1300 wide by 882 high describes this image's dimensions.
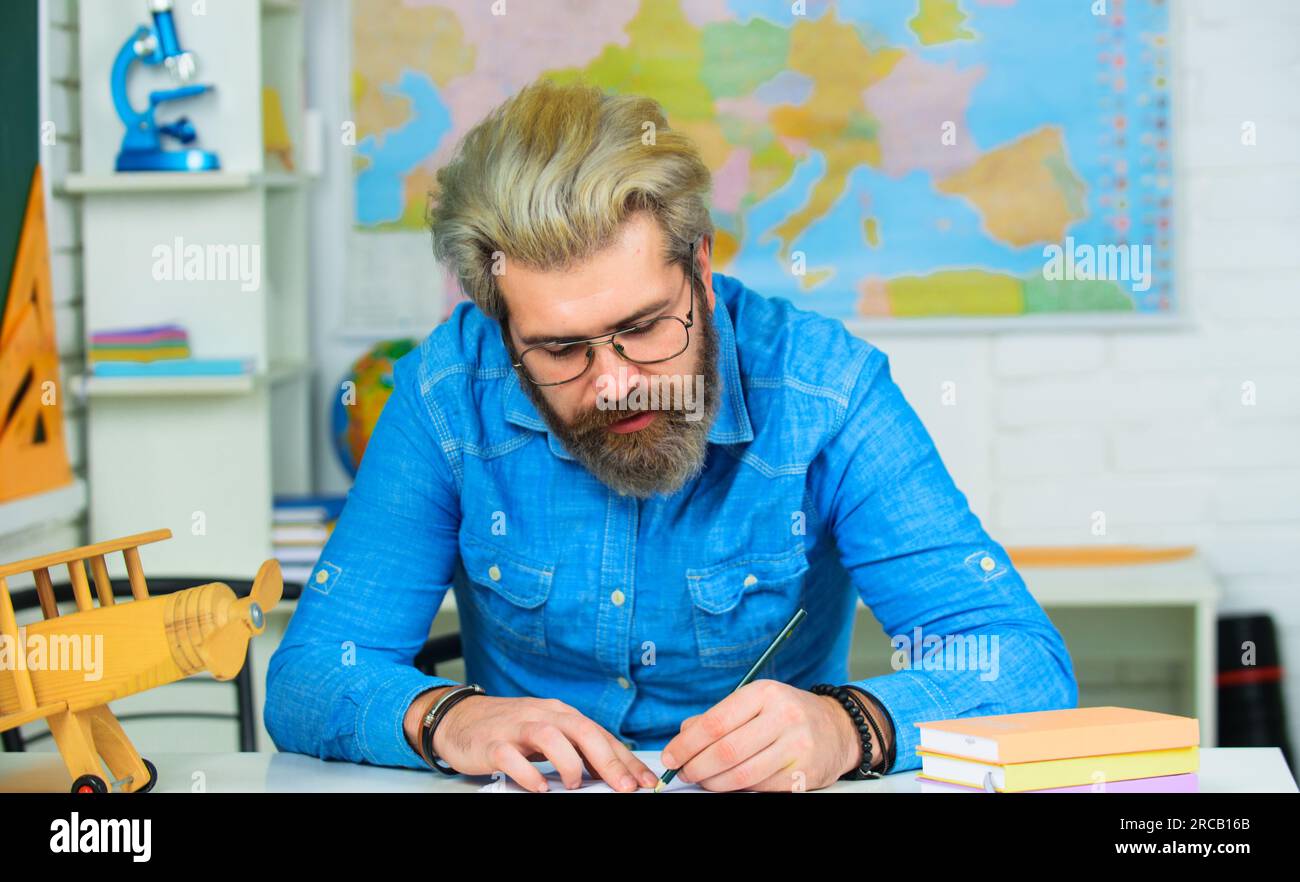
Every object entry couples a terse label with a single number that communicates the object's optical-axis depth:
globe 2.50
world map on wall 2.54
